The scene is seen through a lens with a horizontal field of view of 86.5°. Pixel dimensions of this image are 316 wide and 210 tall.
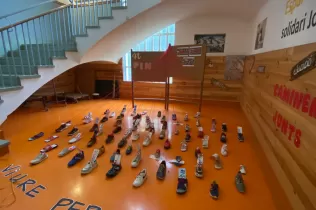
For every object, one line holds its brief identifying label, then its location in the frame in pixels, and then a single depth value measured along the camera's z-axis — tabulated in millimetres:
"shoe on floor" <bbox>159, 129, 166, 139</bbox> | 2748
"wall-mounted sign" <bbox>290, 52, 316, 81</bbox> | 1245
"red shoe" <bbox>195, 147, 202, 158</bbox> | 2202
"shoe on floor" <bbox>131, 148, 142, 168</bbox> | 1986
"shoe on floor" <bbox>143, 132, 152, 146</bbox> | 2512
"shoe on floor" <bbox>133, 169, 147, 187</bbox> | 1673
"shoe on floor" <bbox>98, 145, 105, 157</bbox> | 2238
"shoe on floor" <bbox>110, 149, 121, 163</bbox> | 2098
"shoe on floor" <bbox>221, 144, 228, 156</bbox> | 2258
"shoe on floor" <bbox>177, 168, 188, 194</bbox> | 1590
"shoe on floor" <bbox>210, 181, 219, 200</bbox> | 1526
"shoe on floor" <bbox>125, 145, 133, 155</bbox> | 2268
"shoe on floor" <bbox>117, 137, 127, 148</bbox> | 2453
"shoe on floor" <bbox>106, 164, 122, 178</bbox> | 1805
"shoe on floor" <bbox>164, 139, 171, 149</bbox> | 2426
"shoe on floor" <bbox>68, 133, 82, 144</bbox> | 2576
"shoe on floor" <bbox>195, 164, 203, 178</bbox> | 1807
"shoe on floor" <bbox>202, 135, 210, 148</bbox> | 2461
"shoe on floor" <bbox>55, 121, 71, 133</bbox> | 2979
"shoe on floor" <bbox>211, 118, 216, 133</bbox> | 3026
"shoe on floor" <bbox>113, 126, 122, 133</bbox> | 2975
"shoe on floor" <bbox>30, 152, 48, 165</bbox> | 2021
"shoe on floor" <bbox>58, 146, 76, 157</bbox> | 2210
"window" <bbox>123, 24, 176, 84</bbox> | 5044
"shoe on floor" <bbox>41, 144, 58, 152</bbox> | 2310
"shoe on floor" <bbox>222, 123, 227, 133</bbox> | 3037
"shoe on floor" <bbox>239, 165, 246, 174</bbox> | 1894
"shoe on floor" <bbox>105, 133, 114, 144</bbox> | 2592
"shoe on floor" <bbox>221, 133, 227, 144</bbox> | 2625
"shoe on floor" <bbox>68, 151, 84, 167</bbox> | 2005
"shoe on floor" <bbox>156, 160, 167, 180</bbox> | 1788
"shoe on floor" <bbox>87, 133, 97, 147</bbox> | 2482
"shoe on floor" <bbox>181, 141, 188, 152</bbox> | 2373
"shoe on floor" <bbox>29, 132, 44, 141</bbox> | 2654
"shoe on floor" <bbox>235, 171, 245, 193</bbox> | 1616
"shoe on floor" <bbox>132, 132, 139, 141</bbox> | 2683
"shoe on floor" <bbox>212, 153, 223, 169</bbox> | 1982
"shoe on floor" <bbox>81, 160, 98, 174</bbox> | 1860
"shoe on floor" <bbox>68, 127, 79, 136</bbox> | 2845
